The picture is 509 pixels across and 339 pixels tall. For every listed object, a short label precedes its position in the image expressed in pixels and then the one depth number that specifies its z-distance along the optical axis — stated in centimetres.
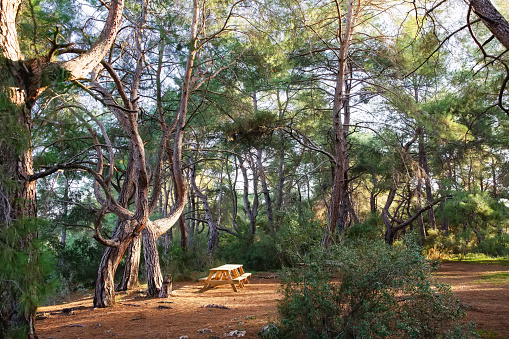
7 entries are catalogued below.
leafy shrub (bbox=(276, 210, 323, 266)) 447
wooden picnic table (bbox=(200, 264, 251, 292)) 845
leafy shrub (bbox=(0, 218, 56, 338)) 238
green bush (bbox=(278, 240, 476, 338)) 344
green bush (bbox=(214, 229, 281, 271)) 1263
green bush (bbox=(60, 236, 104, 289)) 1326
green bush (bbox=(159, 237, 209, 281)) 1074
